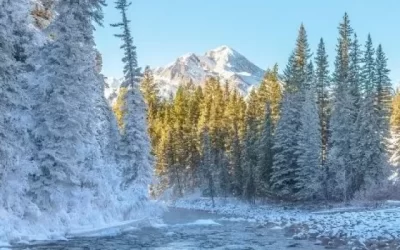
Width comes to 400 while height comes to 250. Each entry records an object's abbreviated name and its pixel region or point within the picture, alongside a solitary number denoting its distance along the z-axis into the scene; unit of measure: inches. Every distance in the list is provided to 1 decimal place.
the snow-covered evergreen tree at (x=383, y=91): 1942.1
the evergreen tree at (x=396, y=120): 2618.1
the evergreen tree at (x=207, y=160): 2409.0
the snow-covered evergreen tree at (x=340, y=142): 1861.5
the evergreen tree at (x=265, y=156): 2086.2
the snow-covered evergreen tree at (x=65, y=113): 997.2
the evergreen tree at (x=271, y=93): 2245.3
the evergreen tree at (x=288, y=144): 1964.8
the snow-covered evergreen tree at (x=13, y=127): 845.2
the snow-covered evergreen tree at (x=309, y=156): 1873.8
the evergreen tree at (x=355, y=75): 2028.8
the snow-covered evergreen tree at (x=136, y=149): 1401.3
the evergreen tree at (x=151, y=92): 3417.8
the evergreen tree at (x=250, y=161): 2133.4
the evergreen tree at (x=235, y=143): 2340.1
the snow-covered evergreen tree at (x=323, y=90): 2068.2
